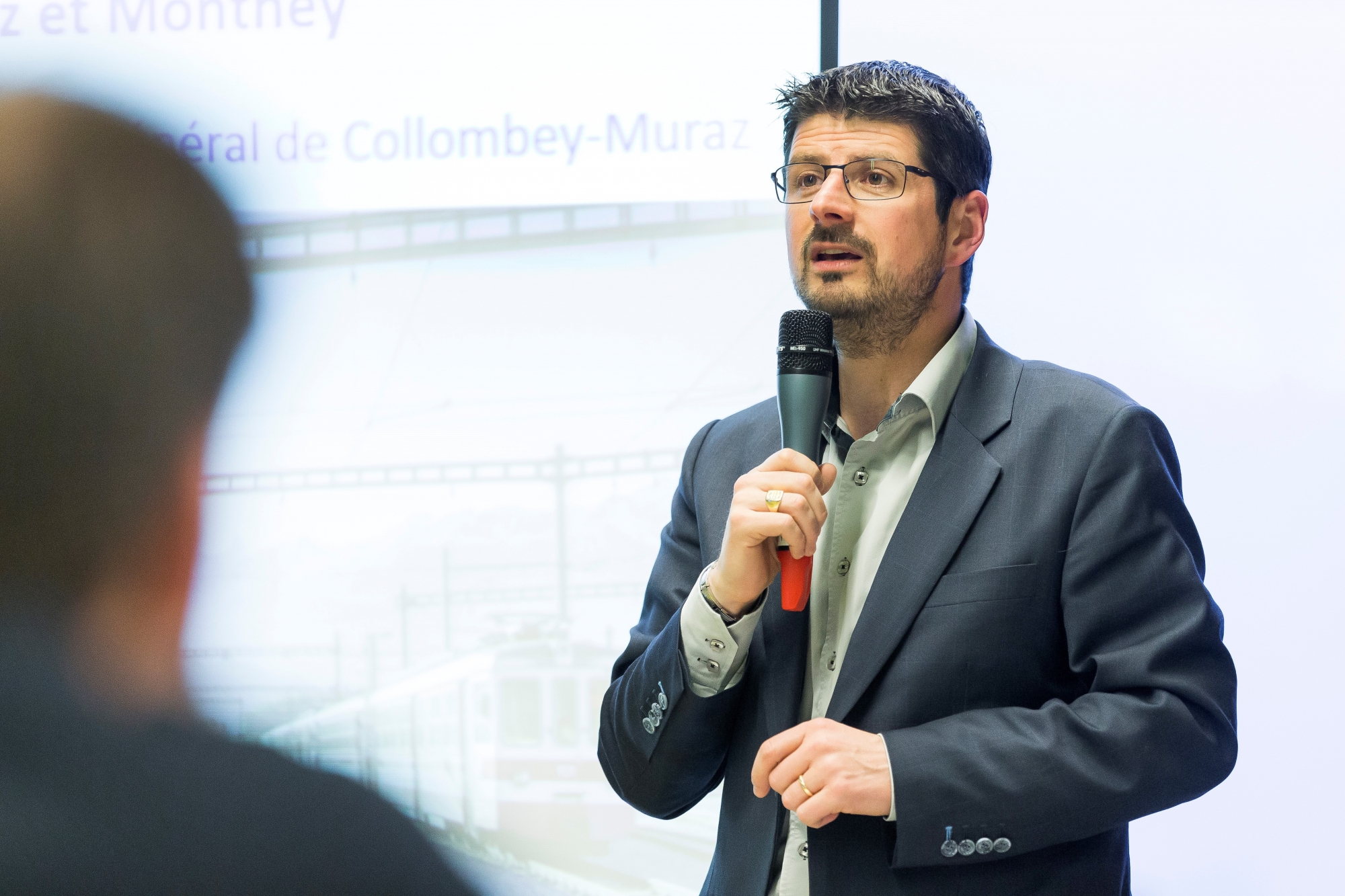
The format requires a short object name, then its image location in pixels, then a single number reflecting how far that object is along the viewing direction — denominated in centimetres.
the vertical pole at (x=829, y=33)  402
